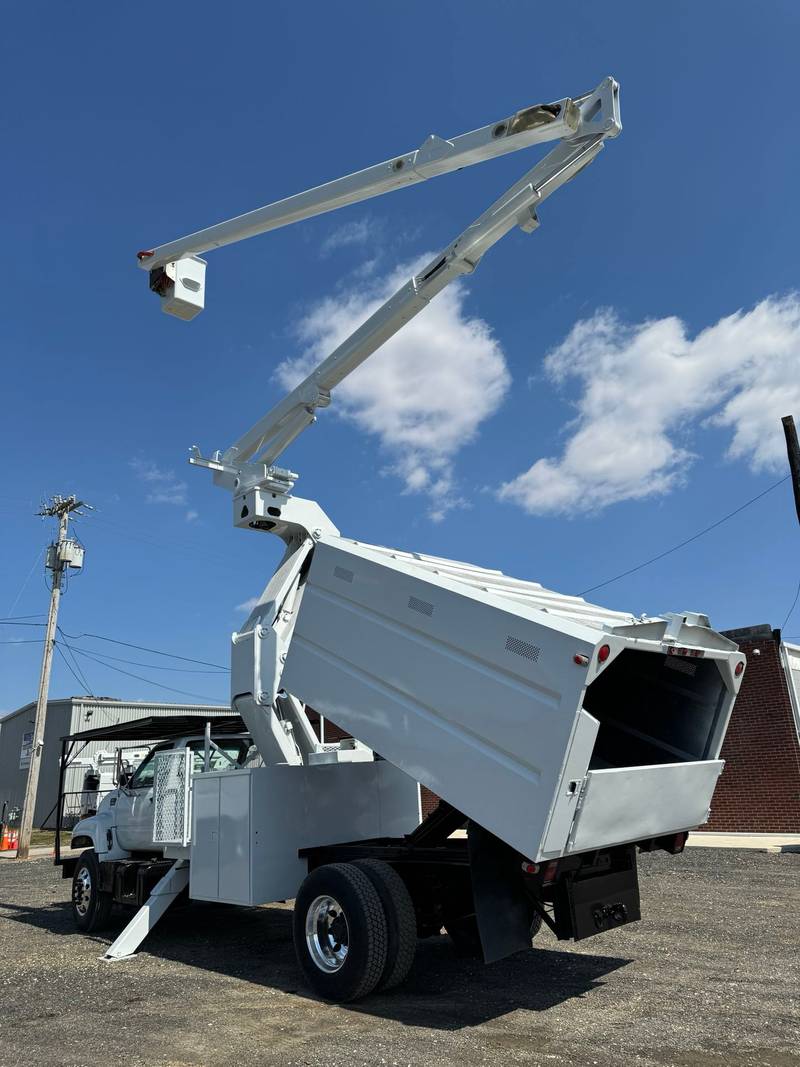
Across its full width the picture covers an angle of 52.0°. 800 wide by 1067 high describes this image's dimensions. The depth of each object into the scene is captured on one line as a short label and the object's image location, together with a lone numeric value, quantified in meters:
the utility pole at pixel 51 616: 21.47
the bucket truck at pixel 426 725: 5.23
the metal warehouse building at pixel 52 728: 34.62
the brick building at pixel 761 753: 17.14
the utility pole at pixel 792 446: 18.30
